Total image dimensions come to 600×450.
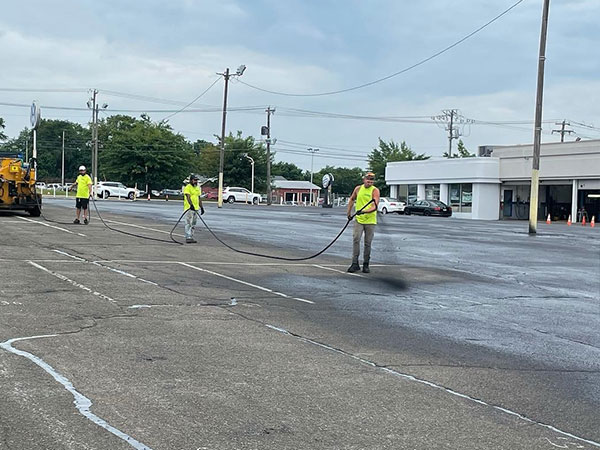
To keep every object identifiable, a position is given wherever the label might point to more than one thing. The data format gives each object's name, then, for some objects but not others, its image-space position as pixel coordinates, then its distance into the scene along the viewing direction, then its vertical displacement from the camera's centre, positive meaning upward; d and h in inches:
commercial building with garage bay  2174.0 +53.4
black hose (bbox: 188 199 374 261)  591.3 -56.6
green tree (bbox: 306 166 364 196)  5659.5 +116.9
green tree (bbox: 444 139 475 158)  3863.2 +236.6
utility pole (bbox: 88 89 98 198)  2901.1 +247.5
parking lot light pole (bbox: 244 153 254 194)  3787.2 +169.7
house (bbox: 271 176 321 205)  4983.0 +18.2
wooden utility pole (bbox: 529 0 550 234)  1357.0 +180.0
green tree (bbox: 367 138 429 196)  3944.4 +208.1
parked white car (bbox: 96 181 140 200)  2746.1 -7.9
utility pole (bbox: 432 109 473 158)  3767.2 +333.1
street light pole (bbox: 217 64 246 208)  2451.3 +309.9
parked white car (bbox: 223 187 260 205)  3078.2 -18.2
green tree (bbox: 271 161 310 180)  6604.3 +184.3
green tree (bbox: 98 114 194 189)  3523.6 +149.8
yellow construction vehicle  1039.6 +0.6
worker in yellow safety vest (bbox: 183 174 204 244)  764.6 -13.6
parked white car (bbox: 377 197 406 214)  2470.5 -34.6
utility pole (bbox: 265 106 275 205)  2983.8 +222.2
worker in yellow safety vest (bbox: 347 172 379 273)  588.4 -17.9
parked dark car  2354.8 -38.2
